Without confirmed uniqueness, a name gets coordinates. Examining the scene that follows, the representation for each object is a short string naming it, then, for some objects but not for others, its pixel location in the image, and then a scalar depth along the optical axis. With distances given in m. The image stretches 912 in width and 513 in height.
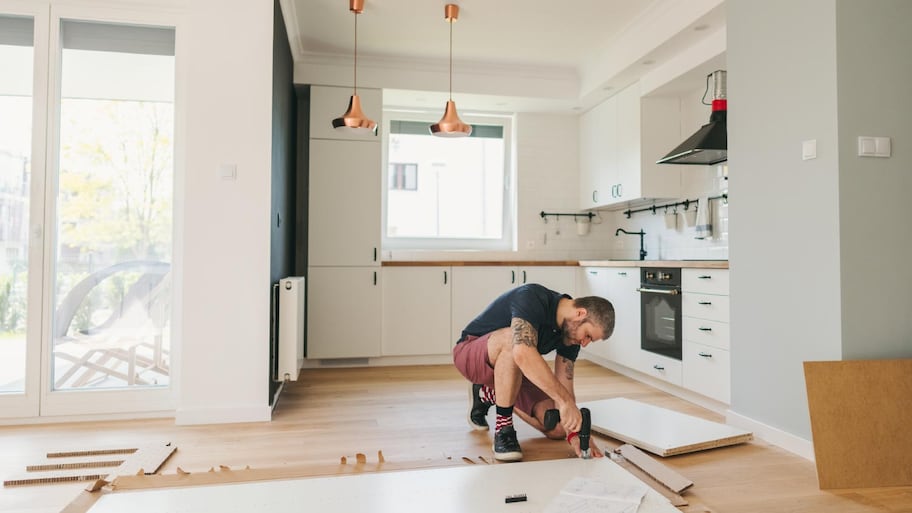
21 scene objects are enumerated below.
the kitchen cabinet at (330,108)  4.82
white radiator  3.39
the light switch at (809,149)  2.55
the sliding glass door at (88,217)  3.17
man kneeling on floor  2.37
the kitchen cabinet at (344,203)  4.81
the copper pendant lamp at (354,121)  3.63
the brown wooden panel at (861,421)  2.26
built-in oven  3.76
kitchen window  5.60
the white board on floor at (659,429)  2.64
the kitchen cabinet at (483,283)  5.06
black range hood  3.36
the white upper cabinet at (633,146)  4.63
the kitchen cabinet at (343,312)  4.79
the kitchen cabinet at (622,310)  4.30
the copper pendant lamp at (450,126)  3.72
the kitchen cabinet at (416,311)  4.95
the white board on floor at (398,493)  1.95
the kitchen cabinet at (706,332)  3.29
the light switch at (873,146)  2.46
